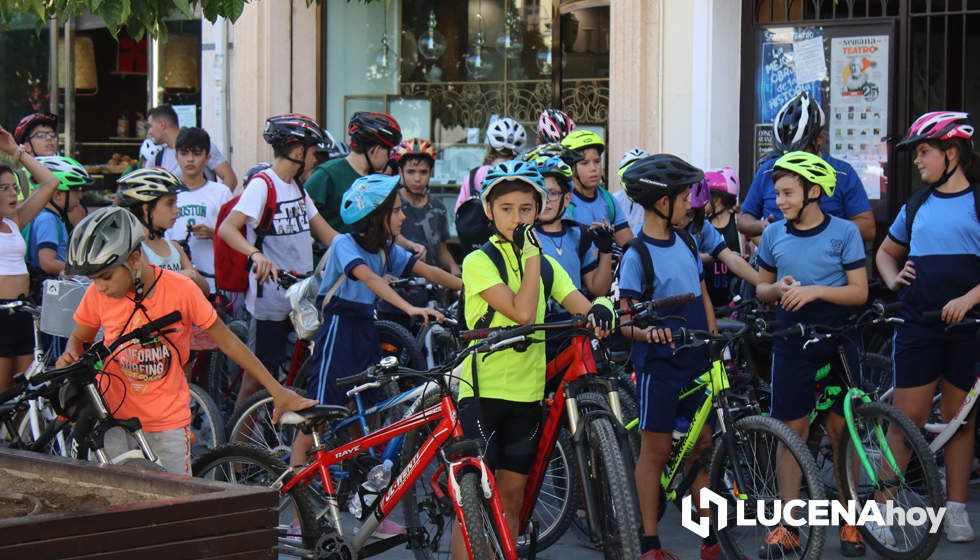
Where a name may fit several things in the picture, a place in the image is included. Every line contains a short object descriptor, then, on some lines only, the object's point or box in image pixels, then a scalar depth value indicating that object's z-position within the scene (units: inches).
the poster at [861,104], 412.8
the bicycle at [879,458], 250.8
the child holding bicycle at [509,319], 217.8
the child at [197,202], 387.9
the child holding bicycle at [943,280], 270.4
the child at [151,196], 286.7
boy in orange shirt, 209.5
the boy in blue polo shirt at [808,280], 257.9
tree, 214.1
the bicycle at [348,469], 212.1
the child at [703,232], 305.9
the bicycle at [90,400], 211.6
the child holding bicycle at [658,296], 246.2
